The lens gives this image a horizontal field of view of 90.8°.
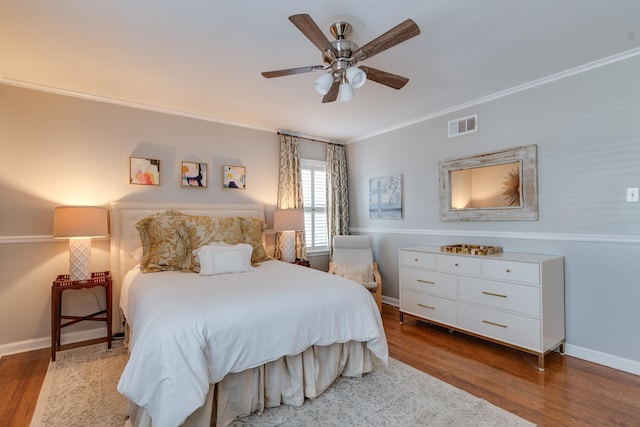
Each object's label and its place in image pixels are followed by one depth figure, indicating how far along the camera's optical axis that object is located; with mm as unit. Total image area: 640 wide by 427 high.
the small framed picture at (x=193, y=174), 3822
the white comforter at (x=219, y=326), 1547
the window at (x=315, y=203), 4891
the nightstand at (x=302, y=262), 4125
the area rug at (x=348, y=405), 1930
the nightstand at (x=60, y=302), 2807
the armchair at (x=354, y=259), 4230
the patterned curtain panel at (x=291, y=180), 4547
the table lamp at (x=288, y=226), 4098
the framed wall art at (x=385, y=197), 4449
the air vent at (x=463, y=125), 3568
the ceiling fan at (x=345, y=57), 1816
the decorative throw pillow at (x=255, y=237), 3461
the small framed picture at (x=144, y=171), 3514
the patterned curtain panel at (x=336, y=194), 5008
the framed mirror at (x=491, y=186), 3104
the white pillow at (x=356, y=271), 4188
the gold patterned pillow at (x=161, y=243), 2976
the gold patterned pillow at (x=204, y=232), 3144
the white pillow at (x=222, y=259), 2854
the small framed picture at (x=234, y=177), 4121
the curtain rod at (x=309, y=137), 4562
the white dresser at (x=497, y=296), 2648
